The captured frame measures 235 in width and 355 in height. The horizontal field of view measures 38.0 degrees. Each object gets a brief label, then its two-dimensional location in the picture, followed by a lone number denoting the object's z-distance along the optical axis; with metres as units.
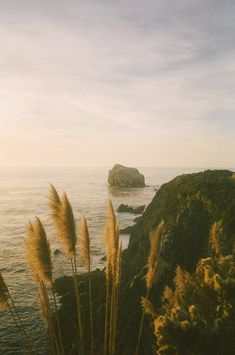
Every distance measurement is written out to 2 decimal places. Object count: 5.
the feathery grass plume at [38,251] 6.98
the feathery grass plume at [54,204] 7.52
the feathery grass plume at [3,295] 7.49
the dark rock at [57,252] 36.64
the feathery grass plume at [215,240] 9.26
